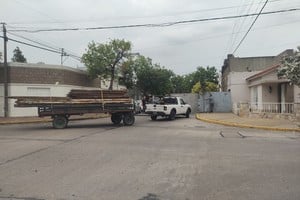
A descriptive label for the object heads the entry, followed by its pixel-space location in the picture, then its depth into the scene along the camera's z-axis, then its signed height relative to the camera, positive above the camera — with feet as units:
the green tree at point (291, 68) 38.06 +5.86
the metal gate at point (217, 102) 74.69 -0.18
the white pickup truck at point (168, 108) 52.69 -1.45
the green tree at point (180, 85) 179.87 +14.22
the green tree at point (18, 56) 141.61 +31.99
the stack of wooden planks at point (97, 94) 41.59 +1.75
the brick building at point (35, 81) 57.40 +6.34
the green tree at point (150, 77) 83.83 +10.03
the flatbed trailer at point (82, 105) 39.01 -0.28
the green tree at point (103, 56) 70.53 +15.70
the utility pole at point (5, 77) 52.83 +6.79
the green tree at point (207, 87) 102.49 +7.47
